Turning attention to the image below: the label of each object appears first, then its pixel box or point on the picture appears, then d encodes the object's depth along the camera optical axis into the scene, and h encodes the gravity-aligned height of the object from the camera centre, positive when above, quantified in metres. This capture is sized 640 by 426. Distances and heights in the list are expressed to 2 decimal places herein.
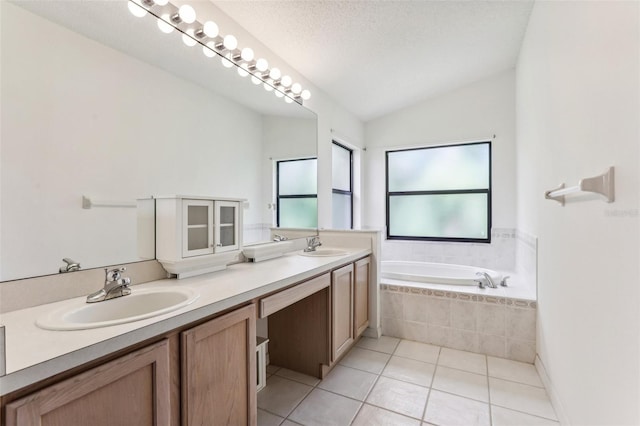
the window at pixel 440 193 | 3.61 +0.26
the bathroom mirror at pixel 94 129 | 1.03 +0.37
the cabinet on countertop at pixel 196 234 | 1.41 -0.10
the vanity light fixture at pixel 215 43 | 1.50 +1.03
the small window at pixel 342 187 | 3.58 +0.34
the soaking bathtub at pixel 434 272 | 2.67 -0.62
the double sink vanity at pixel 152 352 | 0.70 -0.40
